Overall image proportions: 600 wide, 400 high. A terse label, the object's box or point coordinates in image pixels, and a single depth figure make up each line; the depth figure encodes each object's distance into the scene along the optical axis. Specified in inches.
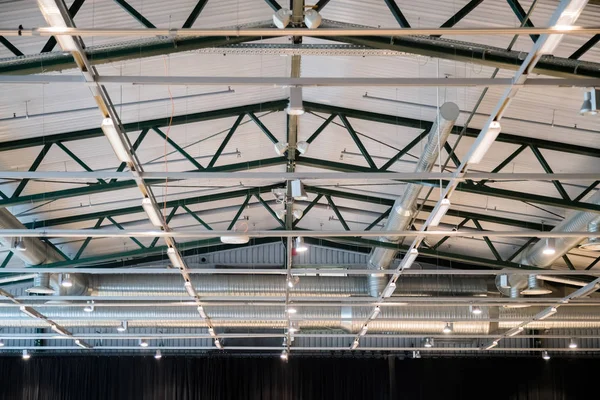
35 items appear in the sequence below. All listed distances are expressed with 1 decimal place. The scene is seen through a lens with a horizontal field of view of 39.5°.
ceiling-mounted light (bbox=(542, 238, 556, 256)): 821.2
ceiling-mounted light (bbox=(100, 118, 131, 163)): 515.8
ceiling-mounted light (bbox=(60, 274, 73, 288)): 959.0
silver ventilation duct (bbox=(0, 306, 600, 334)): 1086.4
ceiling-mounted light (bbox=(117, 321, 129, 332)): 1117.6
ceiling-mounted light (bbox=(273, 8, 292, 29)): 489.1
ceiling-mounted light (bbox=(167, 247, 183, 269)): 808.3
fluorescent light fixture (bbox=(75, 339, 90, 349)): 1268.5
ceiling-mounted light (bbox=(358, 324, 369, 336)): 1125.1
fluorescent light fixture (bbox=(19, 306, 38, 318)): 1016.4
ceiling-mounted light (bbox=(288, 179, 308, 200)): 713.6
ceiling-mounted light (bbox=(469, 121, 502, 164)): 512.1
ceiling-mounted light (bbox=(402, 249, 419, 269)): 812.0
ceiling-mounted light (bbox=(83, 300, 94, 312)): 1053.8
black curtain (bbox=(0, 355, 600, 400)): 1374.3
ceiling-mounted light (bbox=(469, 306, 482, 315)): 1062.4
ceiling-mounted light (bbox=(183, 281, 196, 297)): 934.4
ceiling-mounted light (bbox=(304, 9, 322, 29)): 494.3
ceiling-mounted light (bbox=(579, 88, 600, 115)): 492.4
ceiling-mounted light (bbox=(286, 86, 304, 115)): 500.4
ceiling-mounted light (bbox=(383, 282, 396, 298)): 931.0
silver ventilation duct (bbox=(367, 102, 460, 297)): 587.2
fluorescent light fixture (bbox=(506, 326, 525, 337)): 1130.3
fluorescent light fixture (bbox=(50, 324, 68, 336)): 1118.8
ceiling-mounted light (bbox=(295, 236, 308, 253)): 816.3
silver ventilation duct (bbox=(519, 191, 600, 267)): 738.8
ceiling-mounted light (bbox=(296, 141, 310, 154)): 671.8
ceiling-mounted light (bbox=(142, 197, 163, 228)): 655.8
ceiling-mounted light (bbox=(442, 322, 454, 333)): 1151.6
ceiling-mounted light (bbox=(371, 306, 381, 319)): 1033.6
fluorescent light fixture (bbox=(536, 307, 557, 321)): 1027.9
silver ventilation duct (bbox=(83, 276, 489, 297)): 1052.3
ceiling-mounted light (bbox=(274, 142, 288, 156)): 688.4
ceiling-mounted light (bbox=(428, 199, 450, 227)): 656.4
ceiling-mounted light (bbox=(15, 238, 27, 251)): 832.3
